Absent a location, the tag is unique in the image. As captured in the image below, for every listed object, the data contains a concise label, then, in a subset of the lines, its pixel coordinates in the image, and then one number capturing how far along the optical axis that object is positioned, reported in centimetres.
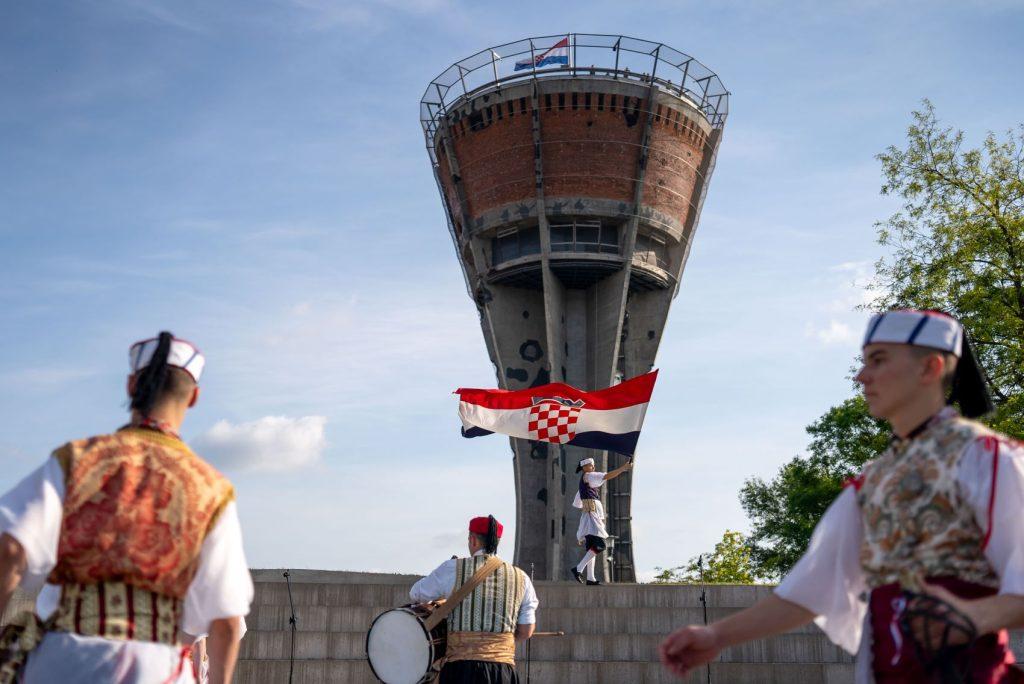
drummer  863
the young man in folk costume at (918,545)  336
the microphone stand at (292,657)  1336
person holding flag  2017
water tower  3541
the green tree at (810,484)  4697
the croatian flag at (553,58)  3594
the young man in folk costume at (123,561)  373
